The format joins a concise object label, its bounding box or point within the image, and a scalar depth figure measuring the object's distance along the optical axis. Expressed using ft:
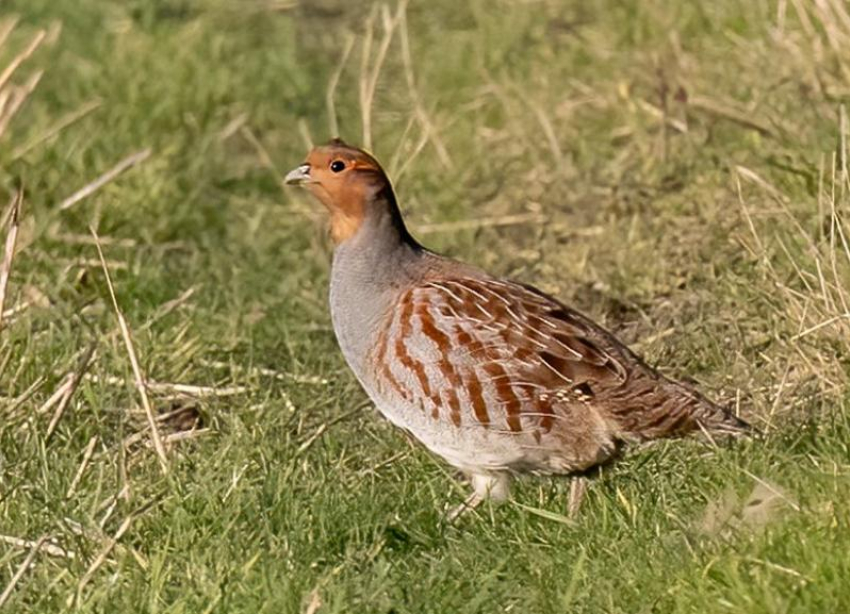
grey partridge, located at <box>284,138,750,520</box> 34.78
